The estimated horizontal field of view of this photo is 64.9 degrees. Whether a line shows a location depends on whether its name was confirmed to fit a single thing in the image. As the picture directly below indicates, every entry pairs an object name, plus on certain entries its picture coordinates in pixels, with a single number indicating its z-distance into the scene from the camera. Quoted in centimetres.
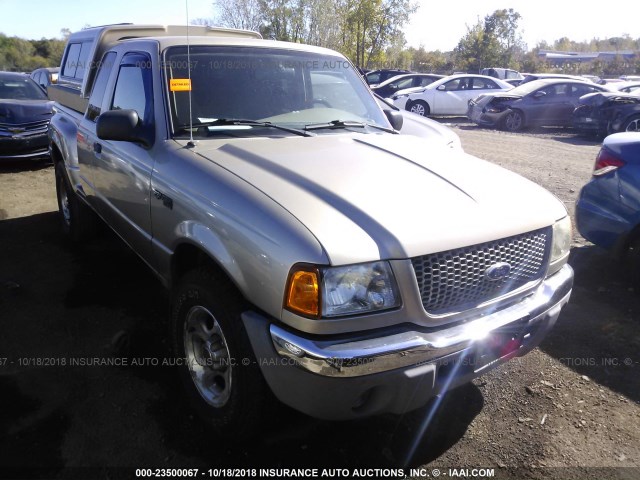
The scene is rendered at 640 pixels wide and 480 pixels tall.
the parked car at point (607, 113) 1286
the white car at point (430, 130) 685
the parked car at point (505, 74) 2586
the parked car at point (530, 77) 2226
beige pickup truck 205
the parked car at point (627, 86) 1664
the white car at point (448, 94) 1723
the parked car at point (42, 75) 1454
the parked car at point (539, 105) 1536
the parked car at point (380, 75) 2062
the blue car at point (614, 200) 412
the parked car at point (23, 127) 888
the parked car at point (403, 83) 1825
